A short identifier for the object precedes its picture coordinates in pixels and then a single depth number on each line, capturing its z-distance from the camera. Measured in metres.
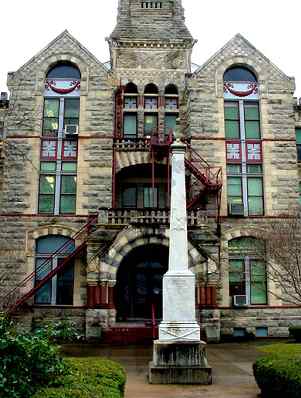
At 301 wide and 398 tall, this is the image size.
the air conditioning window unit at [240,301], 24.88
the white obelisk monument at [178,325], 11.80
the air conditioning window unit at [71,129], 26.73
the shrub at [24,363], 6.47
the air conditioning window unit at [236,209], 26.08
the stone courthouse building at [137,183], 23.41
